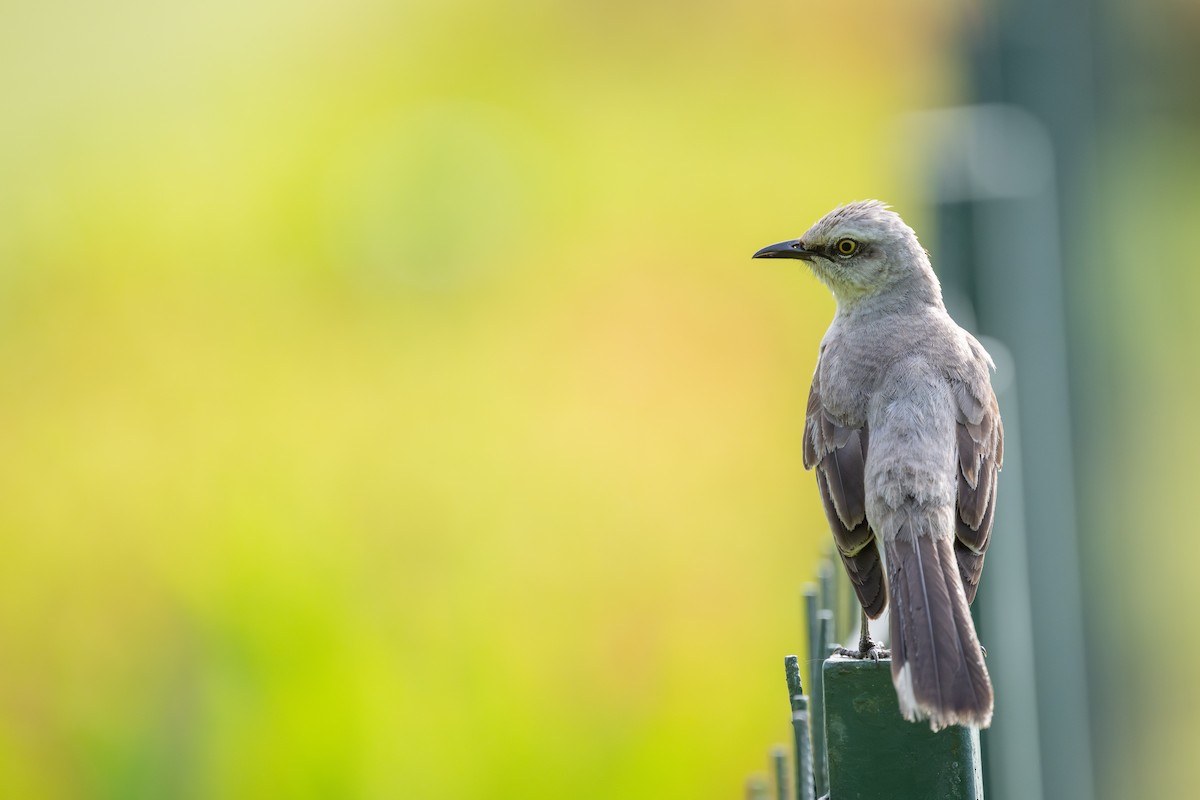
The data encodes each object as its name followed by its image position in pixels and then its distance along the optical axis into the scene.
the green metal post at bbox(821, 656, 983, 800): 4.51
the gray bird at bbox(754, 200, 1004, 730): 5.25
